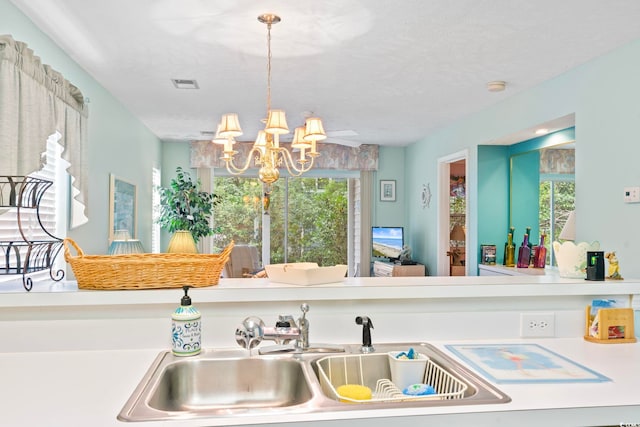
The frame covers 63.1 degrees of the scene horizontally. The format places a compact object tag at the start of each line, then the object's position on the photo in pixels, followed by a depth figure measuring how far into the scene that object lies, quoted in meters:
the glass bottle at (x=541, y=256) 4.64
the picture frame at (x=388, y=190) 7.96
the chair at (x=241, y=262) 6.96
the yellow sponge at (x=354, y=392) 1.42
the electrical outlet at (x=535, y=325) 1.86
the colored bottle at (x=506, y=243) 5.17
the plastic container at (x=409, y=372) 1.57
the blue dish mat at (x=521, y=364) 1.39
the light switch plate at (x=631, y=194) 3.21
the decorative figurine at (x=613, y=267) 2.04
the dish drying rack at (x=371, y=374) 1.49
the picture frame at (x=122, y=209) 4.63
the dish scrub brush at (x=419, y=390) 1.40
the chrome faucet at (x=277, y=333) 1.59
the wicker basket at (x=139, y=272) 1.64
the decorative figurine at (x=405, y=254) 7.06
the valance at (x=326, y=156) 7.42
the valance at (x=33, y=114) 2.50
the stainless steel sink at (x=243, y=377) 1.46
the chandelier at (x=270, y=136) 3.19
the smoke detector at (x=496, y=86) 4.23
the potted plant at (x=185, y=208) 6.70
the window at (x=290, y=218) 7.91
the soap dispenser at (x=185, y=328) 1.55
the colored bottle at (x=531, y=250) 4.86
